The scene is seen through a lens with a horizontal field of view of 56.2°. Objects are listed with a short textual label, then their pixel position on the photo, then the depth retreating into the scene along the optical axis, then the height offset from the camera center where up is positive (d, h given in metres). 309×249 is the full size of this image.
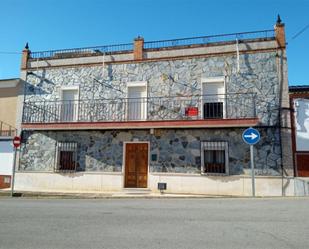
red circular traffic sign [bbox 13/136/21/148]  13.40 +0.85
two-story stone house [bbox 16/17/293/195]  13.59 +2.28
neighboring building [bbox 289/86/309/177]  13.34 +1.75
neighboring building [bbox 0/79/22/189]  16.50 +2.28
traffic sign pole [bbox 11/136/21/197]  13.40 +0.85
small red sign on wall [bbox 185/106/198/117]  14.41 +2.62
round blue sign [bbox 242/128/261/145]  11.36 +1.12
